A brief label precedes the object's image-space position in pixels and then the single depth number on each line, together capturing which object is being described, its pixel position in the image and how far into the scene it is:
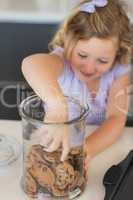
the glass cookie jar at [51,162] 0.86
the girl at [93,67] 1.06
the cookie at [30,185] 0.89
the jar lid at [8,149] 1.00
